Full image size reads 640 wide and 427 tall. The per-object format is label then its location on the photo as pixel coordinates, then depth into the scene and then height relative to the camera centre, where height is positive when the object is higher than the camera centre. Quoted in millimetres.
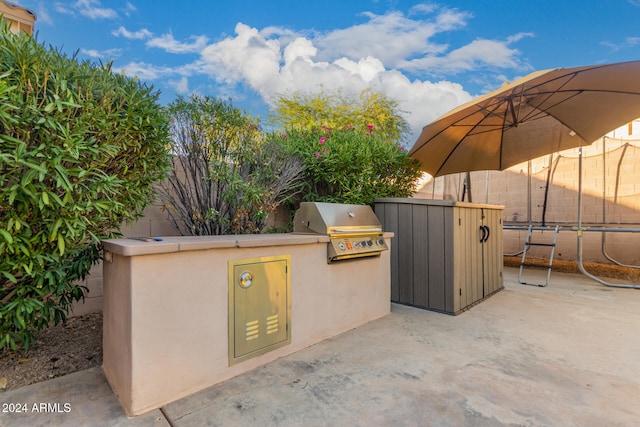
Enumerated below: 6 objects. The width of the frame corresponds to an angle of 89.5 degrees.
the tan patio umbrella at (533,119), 3752 +1354
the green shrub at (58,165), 1708 +282
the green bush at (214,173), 3158 +410
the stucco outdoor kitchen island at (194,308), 1714 -593
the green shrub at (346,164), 3760 +579
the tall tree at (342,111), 8203 +2631
